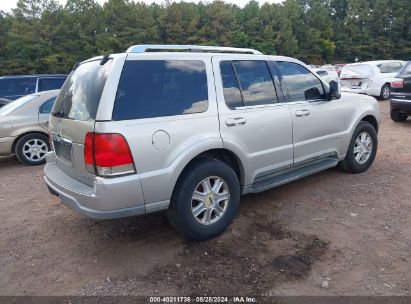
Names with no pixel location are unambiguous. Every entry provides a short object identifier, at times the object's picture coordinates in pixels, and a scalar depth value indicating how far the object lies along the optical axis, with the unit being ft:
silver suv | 10.27
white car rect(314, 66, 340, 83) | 59.17
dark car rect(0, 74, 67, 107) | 35.86
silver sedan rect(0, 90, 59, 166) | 22.89
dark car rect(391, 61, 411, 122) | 28.89
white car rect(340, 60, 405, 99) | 45.47
